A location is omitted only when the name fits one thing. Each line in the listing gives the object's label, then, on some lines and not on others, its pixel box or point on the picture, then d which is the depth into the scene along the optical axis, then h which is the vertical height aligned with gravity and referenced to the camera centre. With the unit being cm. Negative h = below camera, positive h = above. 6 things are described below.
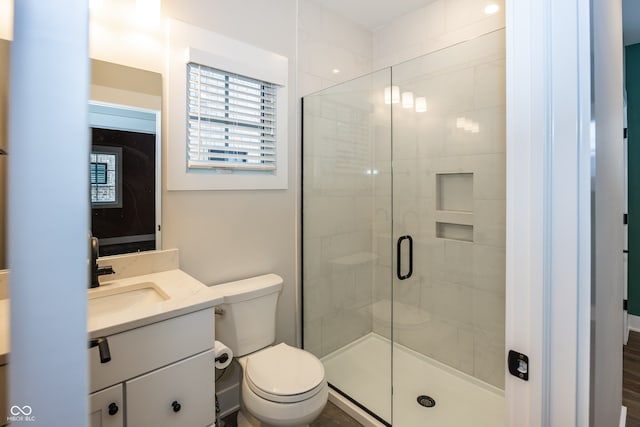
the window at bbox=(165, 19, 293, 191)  165 +57
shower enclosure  190 -17
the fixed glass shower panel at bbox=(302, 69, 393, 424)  227 -9
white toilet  140 -78
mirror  143 +57
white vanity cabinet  103 -58
